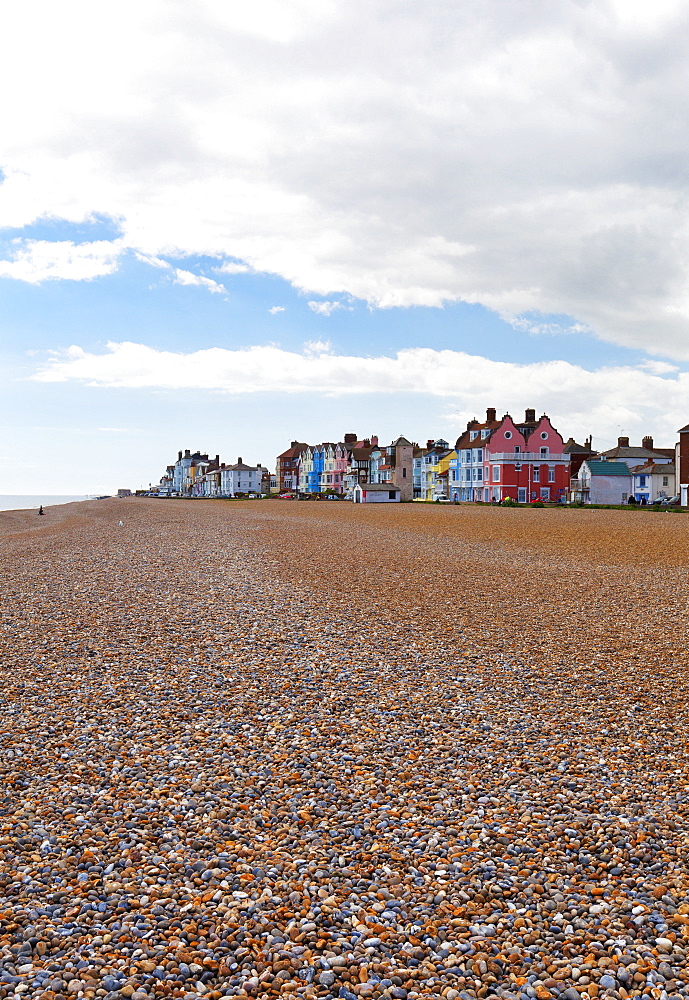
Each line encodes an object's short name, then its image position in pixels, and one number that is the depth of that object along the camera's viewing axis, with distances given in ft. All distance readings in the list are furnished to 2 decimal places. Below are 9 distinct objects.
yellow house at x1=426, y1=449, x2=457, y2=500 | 299.79
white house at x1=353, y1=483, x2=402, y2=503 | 289.94
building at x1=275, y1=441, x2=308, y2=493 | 473.67
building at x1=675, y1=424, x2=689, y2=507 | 195.83
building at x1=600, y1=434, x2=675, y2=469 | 284.61
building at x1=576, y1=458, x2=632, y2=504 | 259.39
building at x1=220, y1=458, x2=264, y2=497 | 521.24
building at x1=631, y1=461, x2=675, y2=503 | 253.44
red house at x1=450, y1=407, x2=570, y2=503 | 256.93
